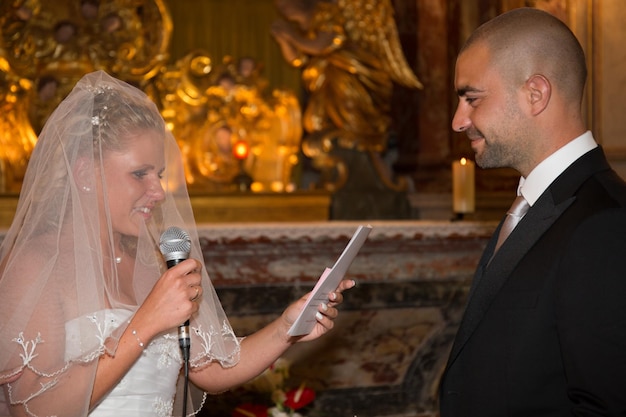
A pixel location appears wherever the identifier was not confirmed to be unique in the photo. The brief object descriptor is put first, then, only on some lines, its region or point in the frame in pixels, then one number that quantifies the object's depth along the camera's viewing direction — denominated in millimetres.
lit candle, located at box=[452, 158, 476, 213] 5676
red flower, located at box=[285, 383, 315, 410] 4066
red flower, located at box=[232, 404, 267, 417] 3964
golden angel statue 7035
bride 2479
